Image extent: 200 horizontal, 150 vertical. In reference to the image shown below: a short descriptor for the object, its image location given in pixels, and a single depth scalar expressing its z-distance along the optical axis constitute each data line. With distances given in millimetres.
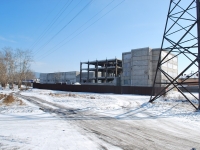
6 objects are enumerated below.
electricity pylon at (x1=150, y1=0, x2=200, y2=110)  12922
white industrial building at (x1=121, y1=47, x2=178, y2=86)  56969
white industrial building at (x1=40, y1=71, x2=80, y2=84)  104612
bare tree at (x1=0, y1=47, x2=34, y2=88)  47138
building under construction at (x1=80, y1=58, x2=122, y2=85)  77894
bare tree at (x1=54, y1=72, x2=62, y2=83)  112138
